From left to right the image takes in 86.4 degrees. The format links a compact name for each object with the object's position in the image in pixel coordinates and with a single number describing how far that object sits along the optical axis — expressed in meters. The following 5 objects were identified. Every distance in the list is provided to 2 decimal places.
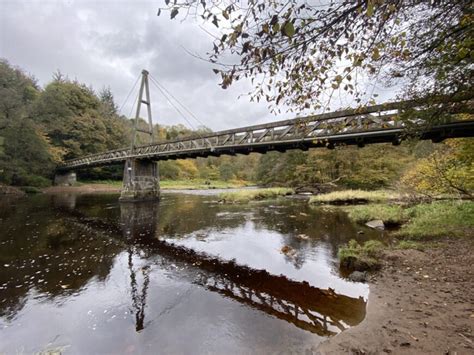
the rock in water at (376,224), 10.66
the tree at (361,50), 2.46
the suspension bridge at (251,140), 7.43
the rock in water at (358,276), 5.48
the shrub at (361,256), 5.96
